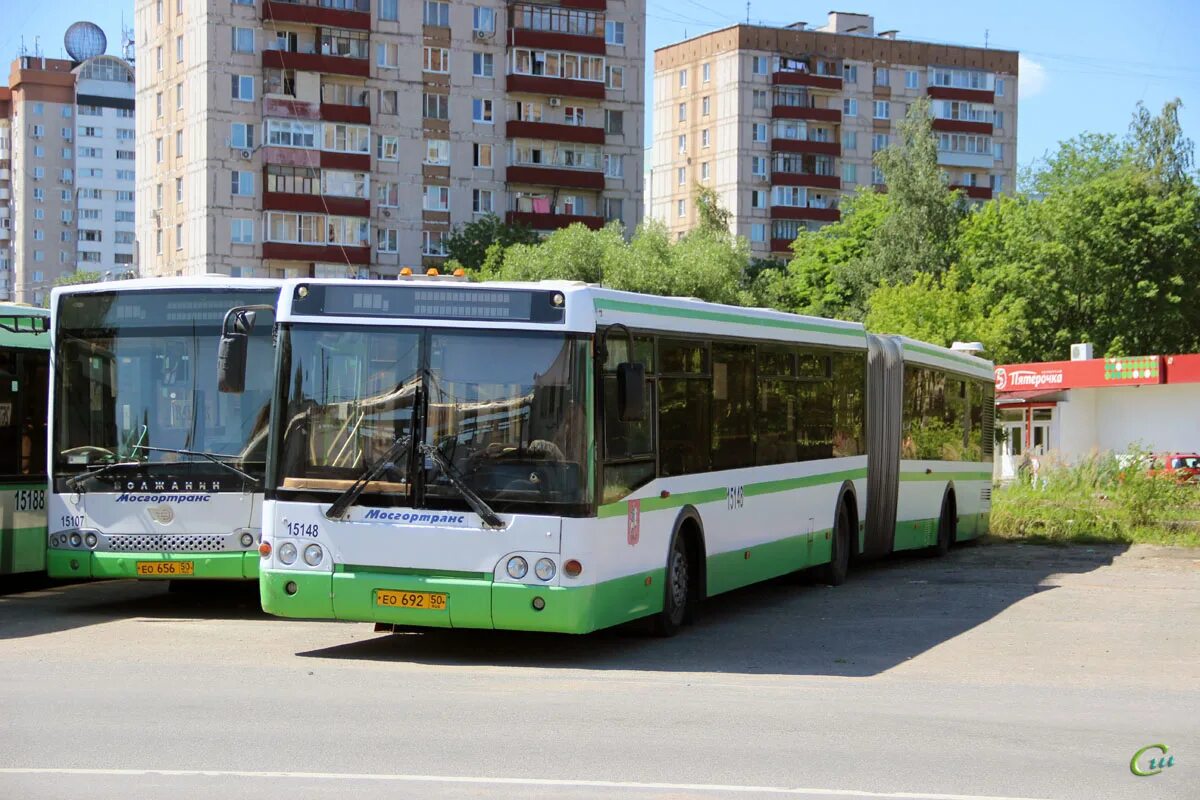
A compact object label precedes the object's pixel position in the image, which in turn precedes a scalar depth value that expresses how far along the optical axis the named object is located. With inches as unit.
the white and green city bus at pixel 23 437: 641.0
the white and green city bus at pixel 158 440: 584.7
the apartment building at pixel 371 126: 2935.5
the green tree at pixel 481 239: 2989.7
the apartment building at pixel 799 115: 4035.4
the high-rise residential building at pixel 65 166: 6043.3
